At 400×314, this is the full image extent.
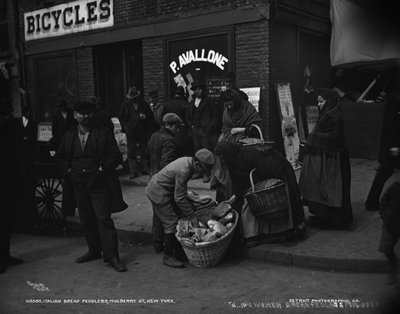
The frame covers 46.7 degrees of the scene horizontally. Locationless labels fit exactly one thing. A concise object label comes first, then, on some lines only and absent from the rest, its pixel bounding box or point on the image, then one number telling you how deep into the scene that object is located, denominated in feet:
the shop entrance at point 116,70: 40.50
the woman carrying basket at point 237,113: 25.57
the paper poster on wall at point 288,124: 32.07
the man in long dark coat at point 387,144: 21.98
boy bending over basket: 17.37
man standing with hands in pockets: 18.26
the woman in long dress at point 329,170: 20.06
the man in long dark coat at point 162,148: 19.55
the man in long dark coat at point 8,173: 18.80
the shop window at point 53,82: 44.32
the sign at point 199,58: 33.30
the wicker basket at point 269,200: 17.58
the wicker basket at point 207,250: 17.26
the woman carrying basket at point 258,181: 18.58
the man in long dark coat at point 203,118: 29.27
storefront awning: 32.12
